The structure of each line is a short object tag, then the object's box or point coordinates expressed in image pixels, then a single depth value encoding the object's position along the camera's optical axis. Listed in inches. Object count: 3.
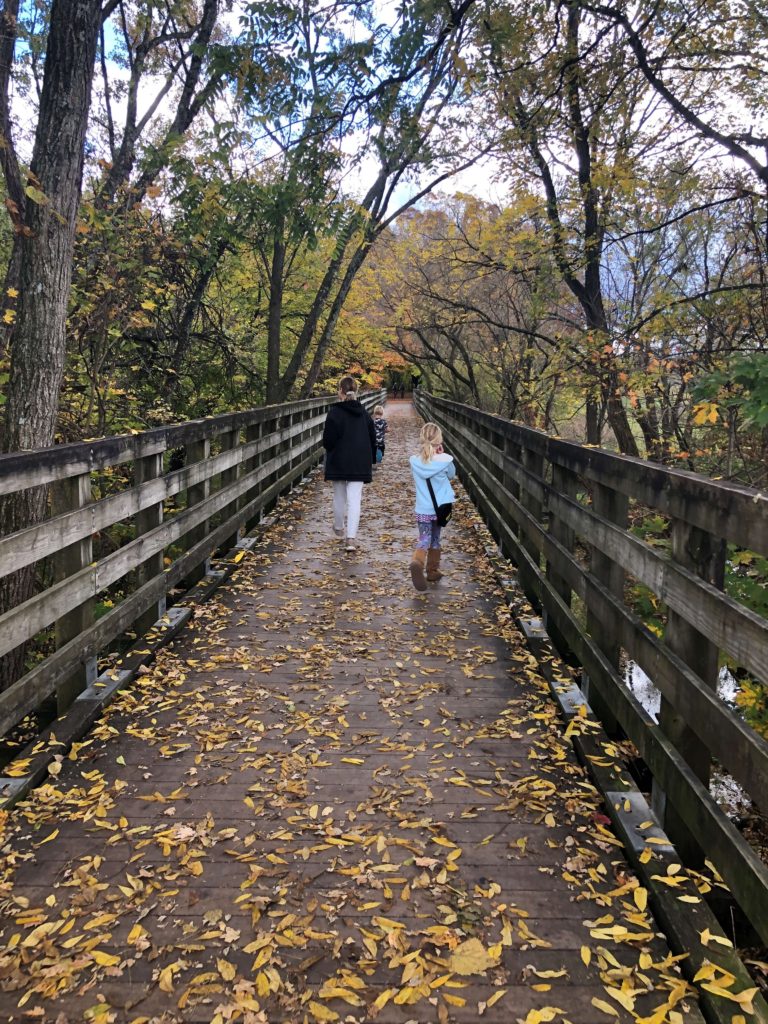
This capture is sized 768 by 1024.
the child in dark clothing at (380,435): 519.9
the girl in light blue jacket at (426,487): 253.1
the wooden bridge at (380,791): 86.2
